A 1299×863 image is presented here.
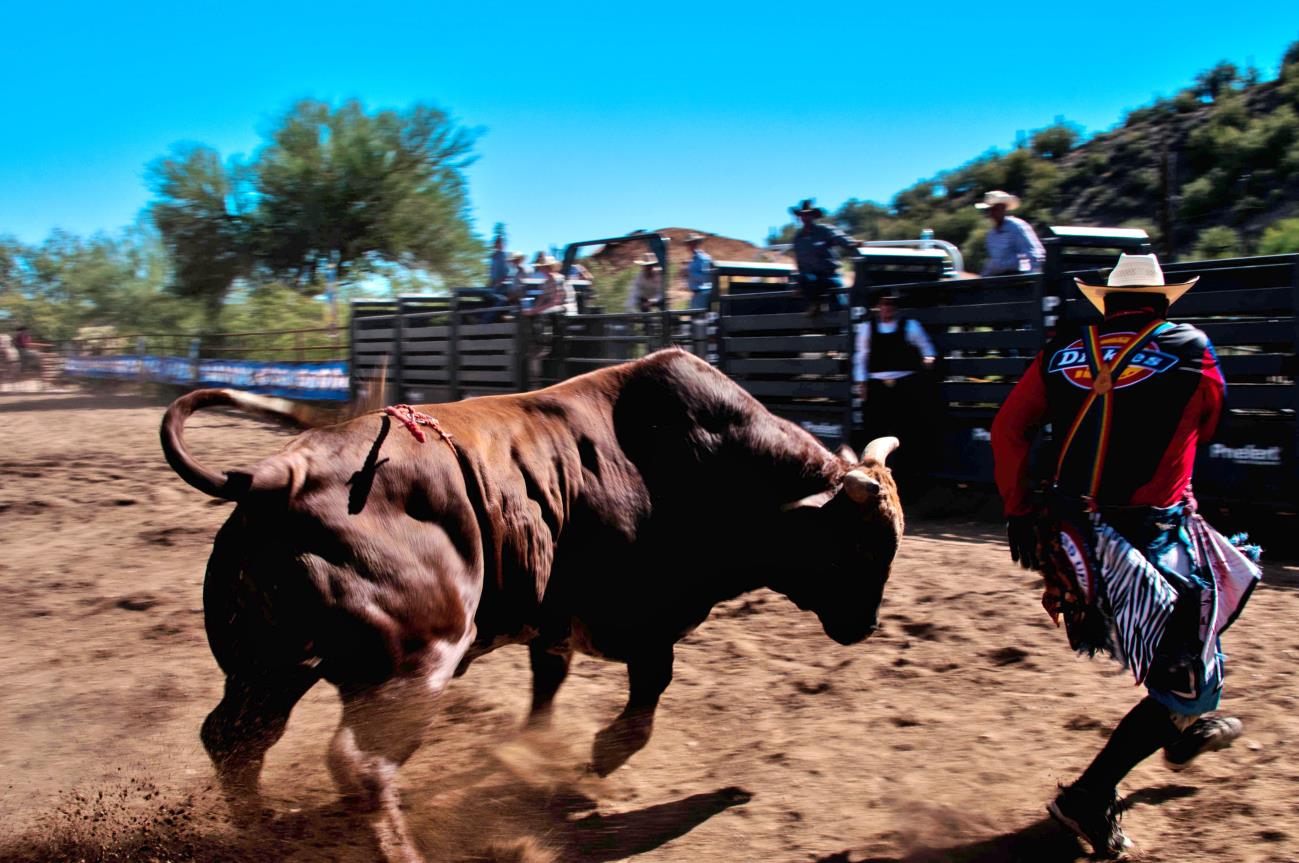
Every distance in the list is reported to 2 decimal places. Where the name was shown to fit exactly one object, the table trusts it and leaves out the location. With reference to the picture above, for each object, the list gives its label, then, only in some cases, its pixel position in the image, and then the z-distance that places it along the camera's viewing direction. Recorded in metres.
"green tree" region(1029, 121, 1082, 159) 45.62
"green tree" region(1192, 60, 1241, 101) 41.84
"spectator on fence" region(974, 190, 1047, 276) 8.48
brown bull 2.91
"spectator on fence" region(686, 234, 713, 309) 11.22
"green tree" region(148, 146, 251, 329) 29.19
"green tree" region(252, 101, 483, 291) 28.64
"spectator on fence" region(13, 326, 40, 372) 29.53
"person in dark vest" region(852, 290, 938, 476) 8.34
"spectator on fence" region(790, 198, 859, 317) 9.04
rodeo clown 3.05
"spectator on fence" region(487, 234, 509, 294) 14.41
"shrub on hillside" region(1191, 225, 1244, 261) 27.22
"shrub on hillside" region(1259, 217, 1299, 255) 20.88
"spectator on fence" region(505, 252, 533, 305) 13.71
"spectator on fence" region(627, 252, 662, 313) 11.77
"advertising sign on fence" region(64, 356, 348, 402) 17.75
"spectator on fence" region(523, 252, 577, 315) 12.54
